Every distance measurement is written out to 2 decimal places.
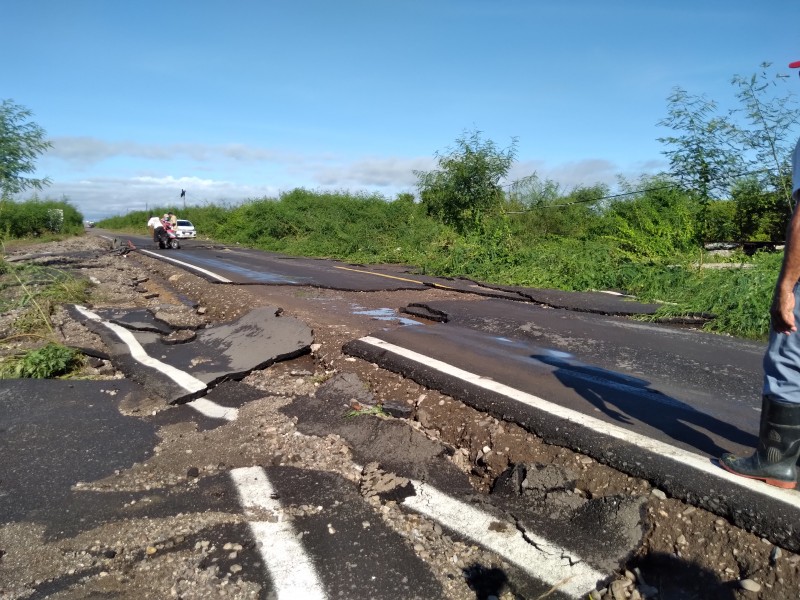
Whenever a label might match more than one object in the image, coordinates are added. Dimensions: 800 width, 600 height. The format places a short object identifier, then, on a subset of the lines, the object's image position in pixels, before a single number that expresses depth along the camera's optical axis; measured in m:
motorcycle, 26.64
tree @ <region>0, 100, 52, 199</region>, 15.21
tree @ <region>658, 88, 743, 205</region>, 11.30
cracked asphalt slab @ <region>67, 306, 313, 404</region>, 5.57
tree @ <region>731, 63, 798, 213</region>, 10.59
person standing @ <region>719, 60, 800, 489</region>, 2.78
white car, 44.75
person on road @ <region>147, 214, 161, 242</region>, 26.92
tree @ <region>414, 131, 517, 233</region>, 20.16
